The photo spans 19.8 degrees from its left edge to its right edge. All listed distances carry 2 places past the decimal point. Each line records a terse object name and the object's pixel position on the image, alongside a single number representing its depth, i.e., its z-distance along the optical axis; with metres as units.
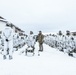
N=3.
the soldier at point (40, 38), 20.62
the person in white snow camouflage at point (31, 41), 18.08
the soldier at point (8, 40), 12.42
